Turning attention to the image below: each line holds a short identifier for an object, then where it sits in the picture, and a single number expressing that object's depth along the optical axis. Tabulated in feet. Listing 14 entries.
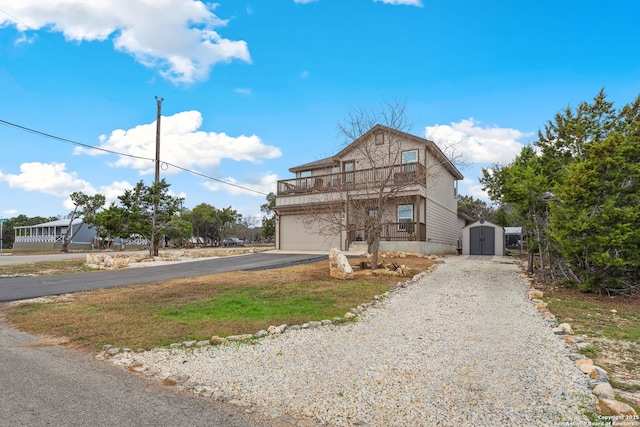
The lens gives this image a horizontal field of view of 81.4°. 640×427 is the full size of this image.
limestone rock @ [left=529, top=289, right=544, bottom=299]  29.88
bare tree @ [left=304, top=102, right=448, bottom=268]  42.41
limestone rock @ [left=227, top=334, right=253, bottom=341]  18.02
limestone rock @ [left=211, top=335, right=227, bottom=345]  17.56
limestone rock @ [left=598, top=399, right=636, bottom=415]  10.25
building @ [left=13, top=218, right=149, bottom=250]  139.85
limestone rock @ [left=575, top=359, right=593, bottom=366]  14.15
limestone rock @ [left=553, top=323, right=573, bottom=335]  19.33
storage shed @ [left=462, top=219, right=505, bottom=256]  79.71
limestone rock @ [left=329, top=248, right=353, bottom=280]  37.58
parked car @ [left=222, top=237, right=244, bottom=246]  170.60
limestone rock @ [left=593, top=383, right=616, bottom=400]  11.42
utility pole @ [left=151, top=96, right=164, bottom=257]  71.20
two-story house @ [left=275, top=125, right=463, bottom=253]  56.65
